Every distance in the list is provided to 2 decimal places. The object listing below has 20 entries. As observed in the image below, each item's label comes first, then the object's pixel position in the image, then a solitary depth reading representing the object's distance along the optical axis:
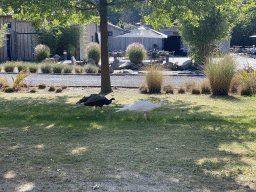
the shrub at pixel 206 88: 10.55
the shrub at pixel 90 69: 16.34
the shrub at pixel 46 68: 16.28
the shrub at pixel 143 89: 10.64
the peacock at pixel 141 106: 6.18
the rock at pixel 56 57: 20.81
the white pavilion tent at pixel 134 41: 35.05
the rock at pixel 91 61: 18.69
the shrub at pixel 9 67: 16.34
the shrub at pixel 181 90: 10.72
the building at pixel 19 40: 22.81
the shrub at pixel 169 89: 10.64
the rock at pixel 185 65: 18.19
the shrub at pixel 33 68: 16.17
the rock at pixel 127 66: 18.65
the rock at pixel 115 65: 18.64
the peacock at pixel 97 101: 7.00
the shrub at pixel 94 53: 20.19
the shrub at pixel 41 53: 20.27
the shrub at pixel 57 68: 16.36
